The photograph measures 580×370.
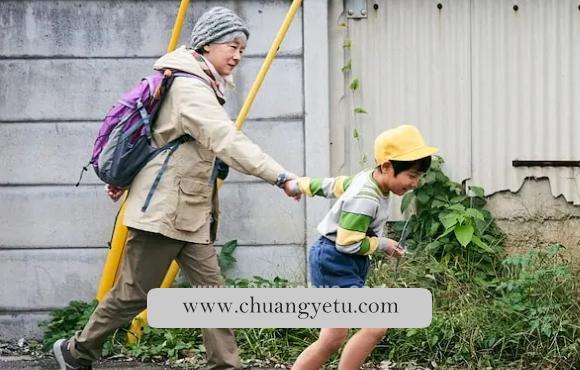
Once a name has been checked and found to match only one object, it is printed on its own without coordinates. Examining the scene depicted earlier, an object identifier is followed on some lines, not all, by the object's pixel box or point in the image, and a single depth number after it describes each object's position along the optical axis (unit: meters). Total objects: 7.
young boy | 9.06
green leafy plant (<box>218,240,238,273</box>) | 12.70
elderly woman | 9.31
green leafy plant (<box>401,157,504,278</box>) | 12.52
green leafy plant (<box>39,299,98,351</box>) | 12.20
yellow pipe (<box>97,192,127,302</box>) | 11.85
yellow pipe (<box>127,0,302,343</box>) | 11.66
